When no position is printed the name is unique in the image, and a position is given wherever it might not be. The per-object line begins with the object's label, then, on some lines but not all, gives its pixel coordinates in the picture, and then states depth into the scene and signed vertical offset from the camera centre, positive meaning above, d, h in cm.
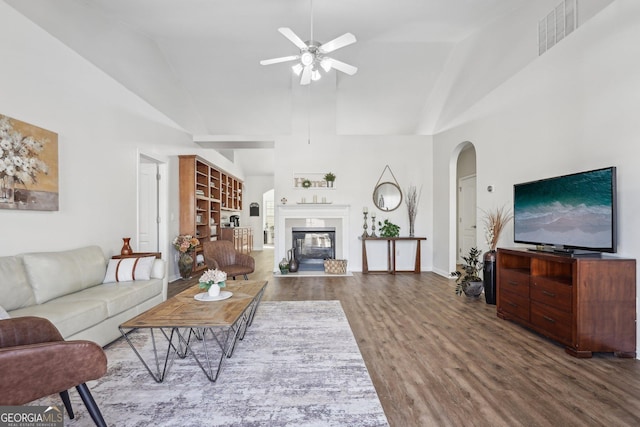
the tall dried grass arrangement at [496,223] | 402 -11
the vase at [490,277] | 389 -81
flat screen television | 243 +3
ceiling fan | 305 +178
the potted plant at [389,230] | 600 -30
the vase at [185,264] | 539 -88
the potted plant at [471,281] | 413 -92
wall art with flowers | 250 +45
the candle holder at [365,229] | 595 -29
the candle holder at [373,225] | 606 -20
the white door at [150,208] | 520 +13
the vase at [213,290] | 261 -65
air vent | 314 +210
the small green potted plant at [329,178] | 612 +77
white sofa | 225 -71
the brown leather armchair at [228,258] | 458 -68
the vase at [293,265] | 598 -99
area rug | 167 -113
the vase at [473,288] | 412 -102
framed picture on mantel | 624 +72
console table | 583 -77
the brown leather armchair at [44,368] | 126 -69
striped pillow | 325 -60
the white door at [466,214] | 645 +2
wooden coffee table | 202 -73
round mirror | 618 +40
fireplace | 611 -1
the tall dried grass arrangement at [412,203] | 611 +25
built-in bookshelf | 576 +44
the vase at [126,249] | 372 -42
